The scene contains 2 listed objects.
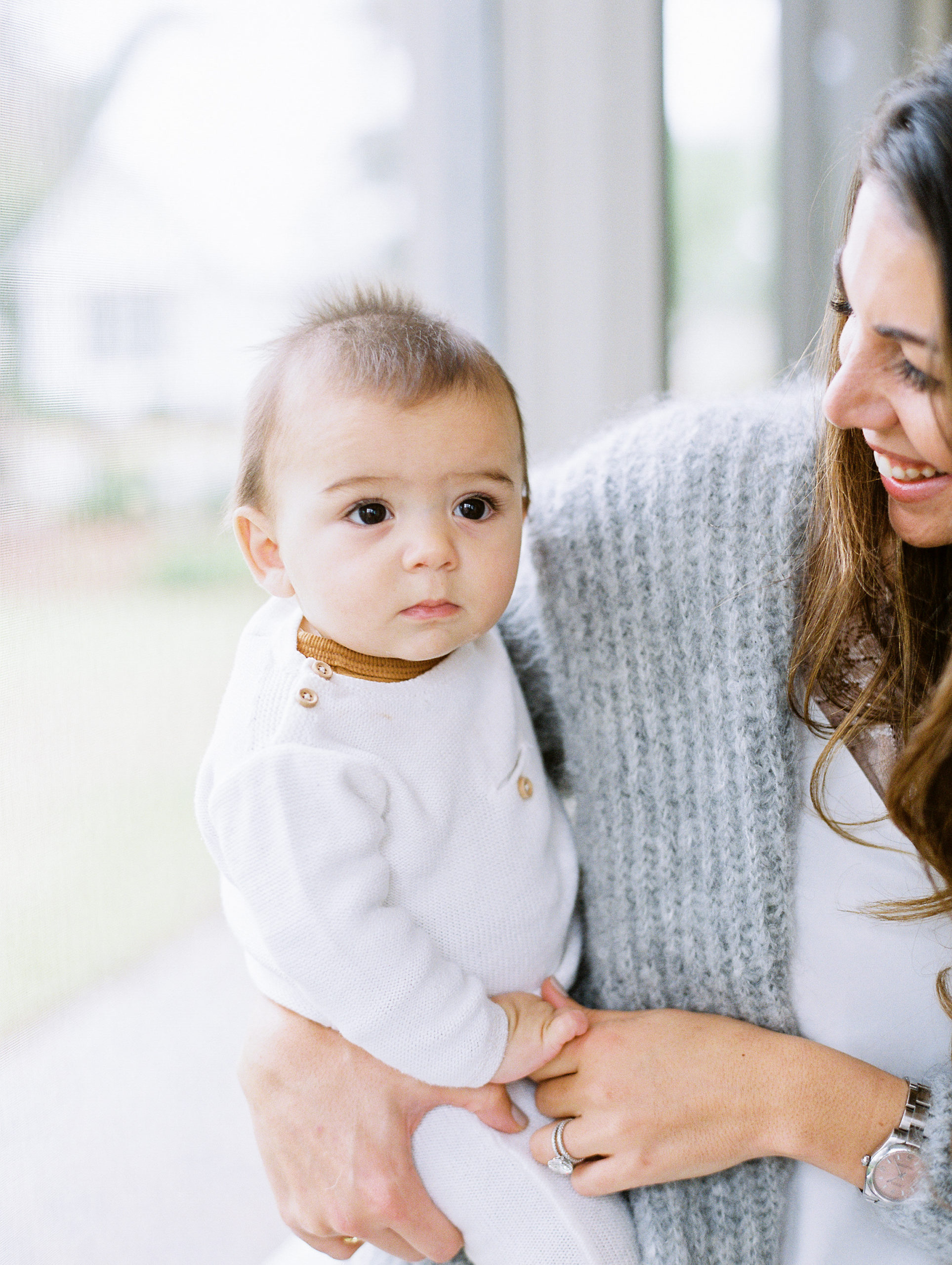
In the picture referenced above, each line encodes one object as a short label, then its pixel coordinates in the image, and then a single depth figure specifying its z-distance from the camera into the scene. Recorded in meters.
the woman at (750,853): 0.84
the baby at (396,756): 0.79
